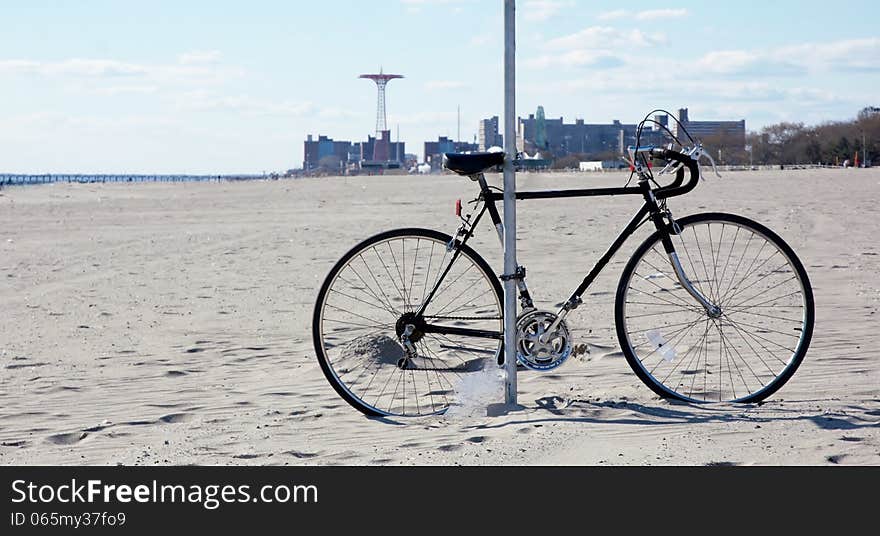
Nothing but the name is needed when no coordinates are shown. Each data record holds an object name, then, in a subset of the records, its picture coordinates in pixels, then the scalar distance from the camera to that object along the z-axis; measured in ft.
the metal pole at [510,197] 16.30
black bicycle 16.42
